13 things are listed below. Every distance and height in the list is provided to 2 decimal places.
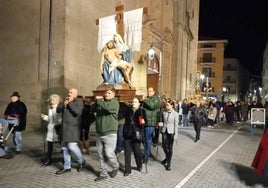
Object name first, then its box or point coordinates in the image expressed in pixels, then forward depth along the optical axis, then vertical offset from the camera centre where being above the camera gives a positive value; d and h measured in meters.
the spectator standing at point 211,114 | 14.07 -1.33
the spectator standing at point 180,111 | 14.19 -1.13
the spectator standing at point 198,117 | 9.25 -0.99
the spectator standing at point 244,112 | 17.30 -1.37
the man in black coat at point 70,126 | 4.90 -0.78
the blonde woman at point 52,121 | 5.41 -0.76
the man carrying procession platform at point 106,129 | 4.72 -0.79
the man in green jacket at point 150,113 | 5.99 -0.56
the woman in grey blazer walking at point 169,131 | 5.65 -0.97
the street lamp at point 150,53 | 13.92 +2.54
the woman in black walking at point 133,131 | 5.08 -0.92
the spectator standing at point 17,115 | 6.33 -0.71
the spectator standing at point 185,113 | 13.96 -1.24
